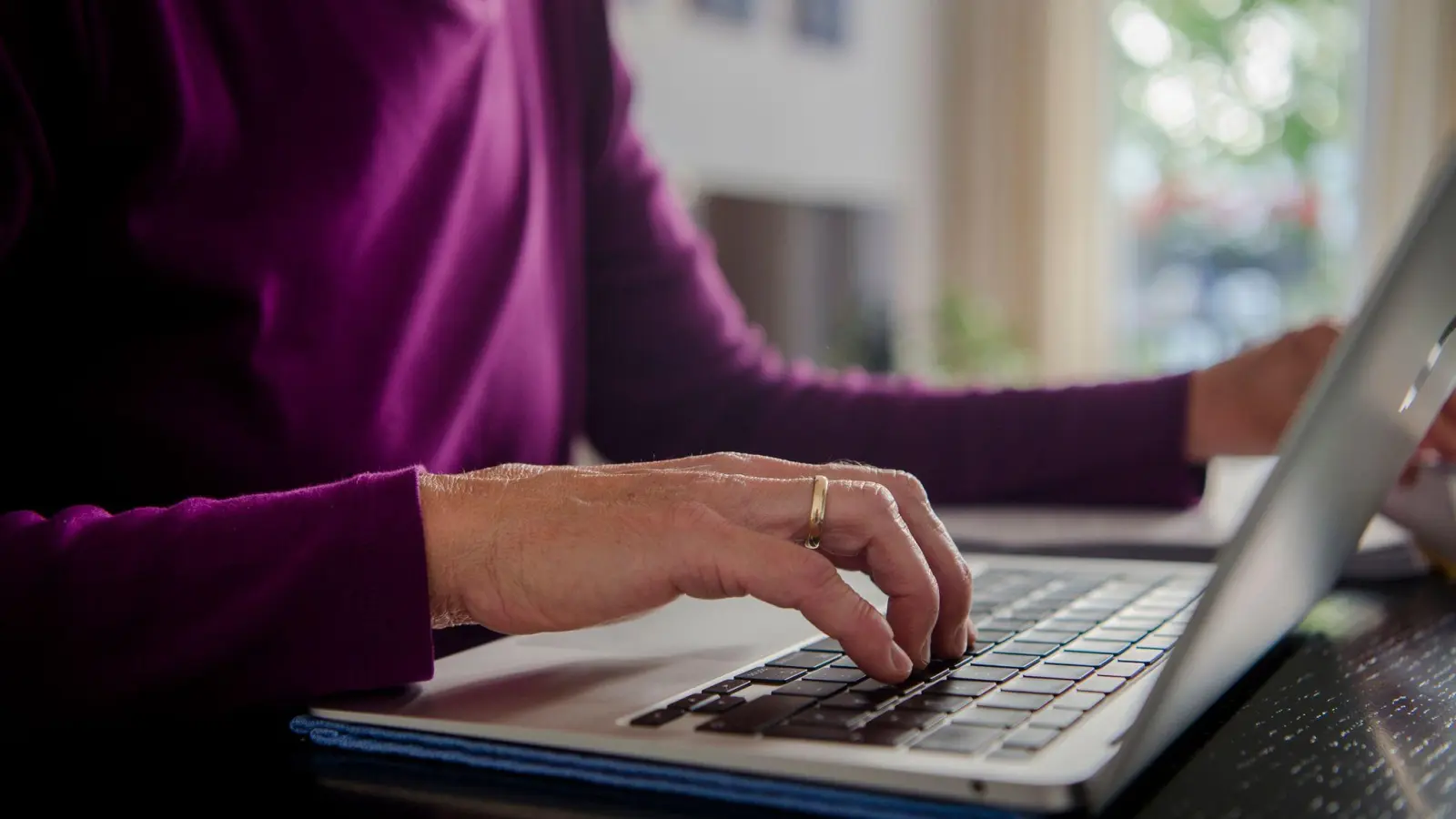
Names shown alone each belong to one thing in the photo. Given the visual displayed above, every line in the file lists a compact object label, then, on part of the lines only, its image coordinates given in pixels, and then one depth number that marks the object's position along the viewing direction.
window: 4.80
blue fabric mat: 0.40
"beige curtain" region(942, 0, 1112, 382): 5.05
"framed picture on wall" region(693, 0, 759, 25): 3.90
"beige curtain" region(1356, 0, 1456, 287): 4.36
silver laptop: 0.41
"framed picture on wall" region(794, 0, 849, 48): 4.47
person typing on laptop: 0.53
